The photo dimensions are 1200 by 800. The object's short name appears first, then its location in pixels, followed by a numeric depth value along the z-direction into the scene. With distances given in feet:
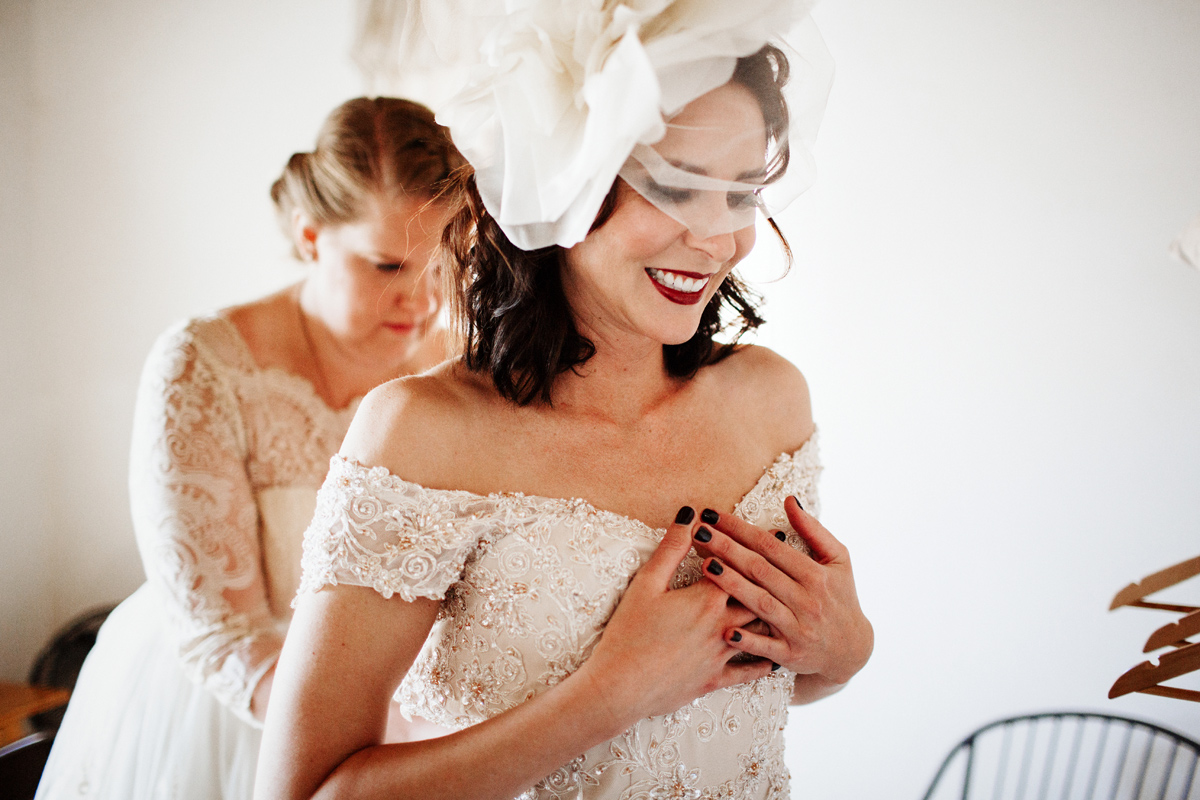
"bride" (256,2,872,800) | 2.56
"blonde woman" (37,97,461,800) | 4.76
